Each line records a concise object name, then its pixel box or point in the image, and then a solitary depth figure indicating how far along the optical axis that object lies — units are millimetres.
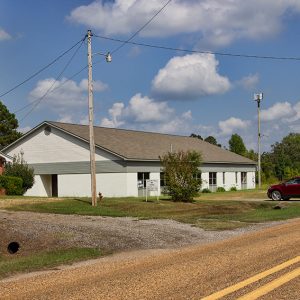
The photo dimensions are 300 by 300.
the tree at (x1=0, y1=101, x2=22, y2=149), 68188
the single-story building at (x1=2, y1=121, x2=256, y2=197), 40250
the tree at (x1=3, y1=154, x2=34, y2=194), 40938
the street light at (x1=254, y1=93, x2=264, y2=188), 61031
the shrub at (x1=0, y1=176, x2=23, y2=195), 36969
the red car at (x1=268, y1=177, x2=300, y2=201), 33219
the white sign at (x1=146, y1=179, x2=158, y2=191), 28969
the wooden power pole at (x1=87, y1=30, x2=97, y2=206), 25359
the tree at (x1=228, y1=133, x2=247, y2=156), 90094
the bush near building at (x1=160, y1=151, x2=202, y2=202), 29188
